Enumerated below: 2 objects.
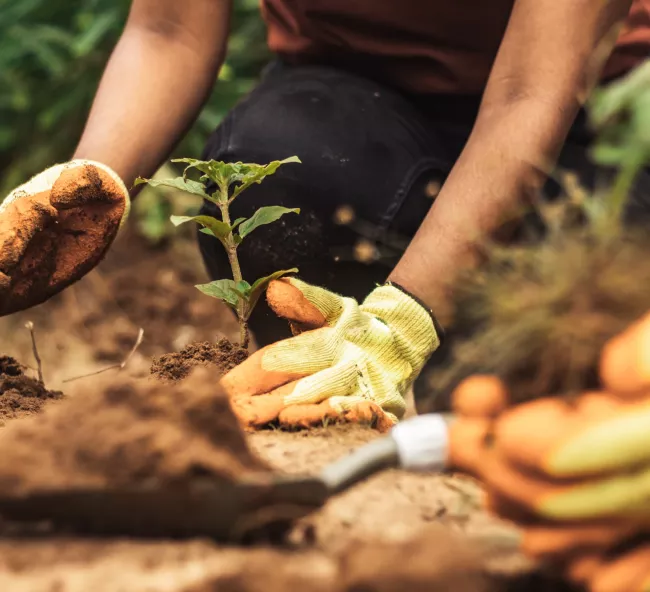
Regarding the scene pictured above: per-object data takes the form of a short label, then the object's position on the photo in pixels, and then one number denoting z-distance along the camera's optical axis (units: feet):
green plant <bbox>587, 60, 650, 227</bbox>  4.23
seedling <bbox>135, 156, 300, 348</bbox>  5.27
